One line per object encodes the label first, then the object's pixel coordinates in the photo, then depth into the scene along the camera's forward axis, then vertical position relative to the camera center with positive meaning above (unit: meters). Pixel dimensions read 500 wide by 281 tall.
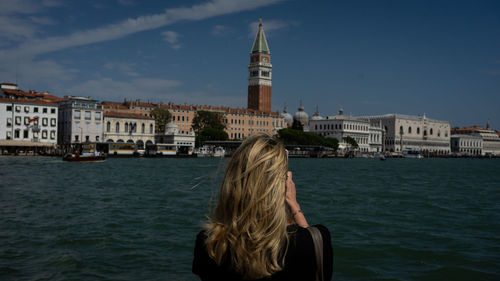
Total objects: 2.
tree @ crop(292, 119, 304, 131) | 86.31 +4.48
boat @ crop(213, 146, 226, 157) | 71.25 -0.37
